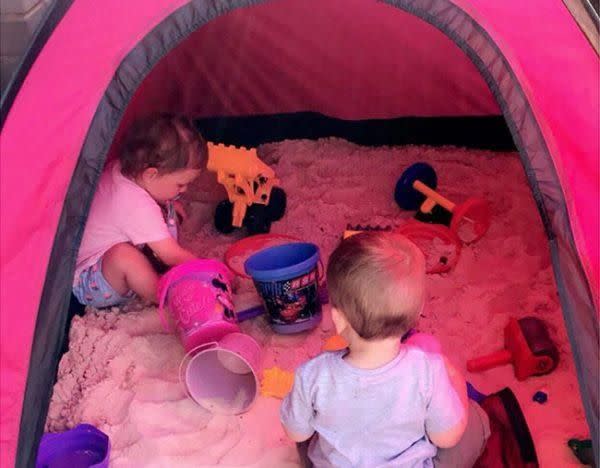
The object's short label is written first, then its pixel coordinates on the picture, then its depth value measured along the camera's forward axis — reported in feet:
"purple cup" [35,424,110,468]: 4.59
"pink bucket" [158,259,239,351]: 5.07
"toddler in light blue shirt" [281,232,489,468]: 3.38
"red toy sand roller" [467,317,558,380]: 4.95
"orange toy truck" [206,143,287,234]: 6.15
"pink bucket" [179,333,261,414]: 4.82
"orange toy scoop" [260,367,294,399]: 4.98
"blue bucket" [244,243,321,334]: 4.95
